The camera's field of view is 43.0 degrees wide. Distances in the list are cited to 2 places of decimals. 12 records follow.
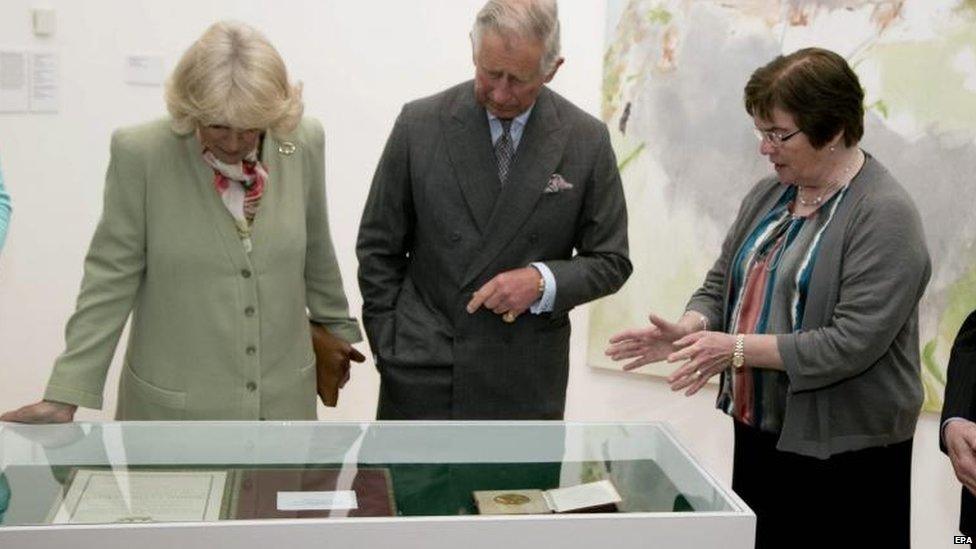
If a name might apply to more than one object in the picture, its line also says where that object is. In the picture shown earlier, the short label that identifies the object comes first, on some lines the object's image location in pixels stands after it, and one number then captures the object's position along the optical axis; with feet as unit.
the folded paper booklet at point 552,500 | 6.88
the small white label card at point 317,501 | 6.67
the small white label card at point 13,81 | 15.98
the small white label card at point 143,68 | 16.17
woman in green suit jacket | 8.46
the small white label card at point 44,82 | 16.08
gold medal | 7.02
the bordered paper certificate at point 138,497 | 6.46
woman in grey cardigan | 8.86
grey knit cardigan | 8.79
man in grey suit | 9.89
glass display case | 6.35
